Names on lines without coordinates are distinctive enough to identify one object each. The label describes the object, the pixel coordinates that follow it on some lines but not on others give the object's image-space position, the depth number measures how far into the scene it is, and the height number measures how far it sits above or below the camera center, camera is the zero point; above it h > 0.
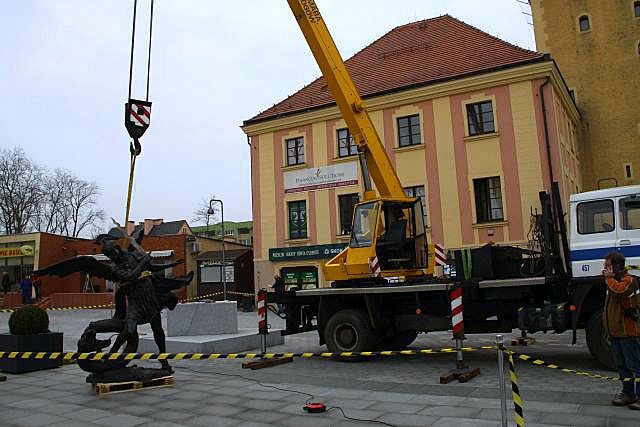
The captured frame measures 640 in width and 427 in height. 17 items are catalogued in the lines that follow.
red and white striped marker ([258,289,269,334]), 11.28 -0.45
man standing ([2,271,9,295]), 33.06 +1.10
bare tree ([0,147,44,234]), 51.06 +9.55
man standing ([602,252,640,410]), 6.40 -0.54
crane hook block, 9.19 +2.92
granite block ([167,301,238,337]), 13.21 -0.62
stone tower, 30.47 +10.83
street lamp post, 27.25 +1.58
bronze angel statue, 8.43 -0.05
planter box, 10.05 -0.80
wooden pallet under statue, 8.09 -1.30
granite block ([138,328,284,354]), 11.69 -1.07
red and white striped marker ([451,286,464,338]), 8.99 -0.49
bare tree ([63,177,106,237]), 58.16 +9.48
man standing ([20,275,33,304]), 28.89 +0.57
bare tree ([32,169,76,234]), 54.69 +9.27
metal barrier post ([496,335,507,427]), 5.31 -0.87
